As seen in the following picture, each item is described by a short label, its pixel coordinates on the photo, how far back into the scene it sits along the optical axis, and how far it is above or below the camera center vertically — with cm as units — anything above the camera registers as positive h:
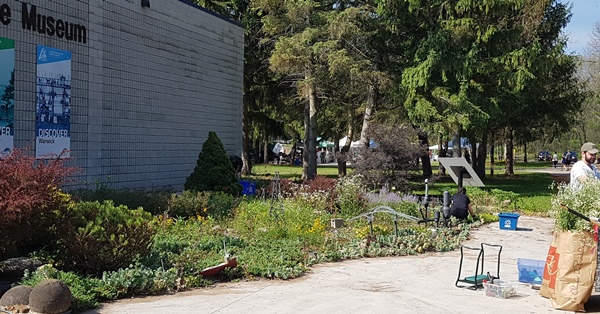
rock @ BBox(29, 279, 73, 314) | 638 -145
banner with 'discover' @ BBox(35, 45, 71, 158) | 1427 +136
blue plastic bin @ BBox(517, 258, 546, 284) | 876 -156
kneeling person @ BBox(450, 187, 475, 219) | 1460 -108
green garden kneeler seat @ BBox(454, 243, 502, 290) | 842 -163
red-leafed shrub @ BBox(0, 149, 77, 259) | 728 -44
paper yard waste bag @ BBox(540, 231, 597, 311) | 720 -127
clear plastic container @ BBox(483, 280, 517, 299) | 798 -167
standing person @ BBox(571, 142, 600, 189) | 837 -9
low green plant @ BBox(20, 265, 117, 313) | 700 -150
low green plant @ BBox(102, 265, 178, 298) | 758 -153
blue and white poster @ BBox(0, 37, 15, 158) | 1318 +139
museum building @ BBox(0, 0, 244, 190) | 1388 +206
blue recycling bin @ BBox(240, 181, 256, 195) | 1914 -87
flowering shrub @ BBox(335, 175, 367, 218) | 1518 -98
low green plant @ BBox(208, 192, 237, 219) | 1368 -105
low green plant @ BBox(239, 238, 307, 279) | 888 -151
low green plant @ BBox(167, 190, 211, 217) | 1338 -102
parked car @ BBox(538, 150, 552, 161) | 8131 +74
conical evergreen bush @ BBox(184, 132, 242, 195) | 1689 -35
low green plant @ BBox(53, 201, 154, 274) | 787 -103
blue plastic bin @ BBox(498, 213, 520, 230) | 1491 -143
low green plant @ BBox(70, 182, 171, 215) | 1296 -83
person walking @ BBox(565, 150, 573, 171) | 5122 +14
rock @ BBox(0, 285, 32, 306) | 667 -151
